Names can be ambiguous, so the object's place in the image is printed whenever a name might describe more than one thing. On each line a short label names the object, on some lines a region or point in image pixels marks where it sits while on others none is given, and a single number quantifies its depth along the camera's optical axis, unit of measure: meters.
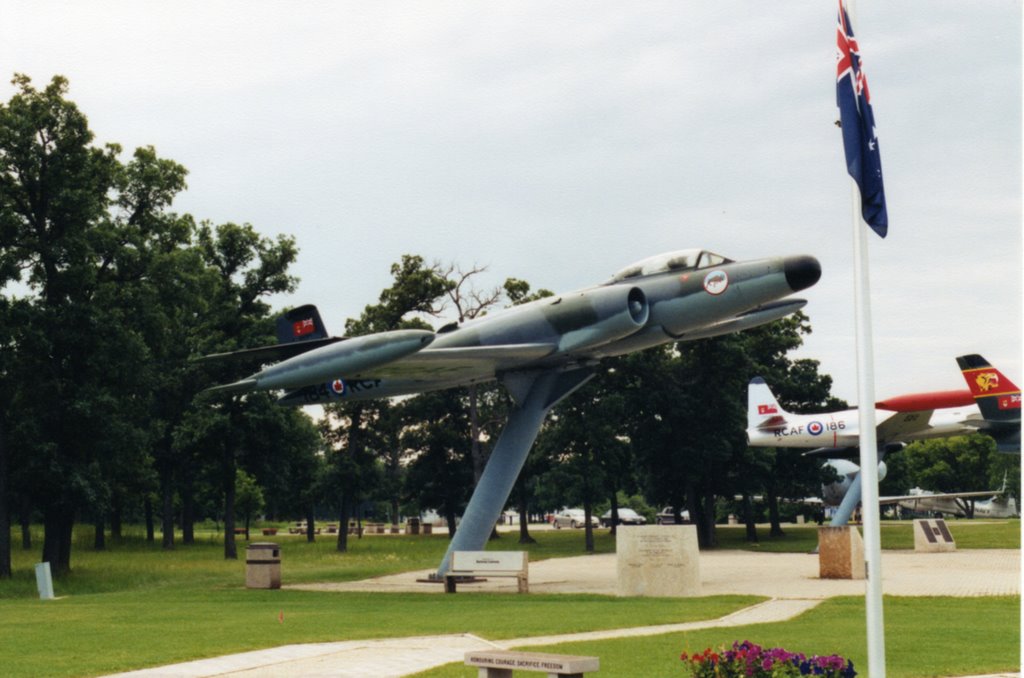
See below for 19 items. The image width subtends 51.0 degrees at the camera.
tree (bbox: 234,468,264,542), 72.62
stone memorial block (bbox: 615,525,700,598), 21.75
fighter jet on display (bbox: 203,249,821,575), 22.36
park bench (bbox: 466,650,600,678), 8.09
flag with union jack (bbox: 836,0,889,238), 9.40
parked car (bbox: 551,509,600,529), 87.94
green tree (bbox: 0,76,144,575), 32.28
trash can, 26.02
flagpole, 8.45
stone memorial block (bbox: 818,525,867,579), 26.39
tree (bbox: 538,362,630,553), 47.03
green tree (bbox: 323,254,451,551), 48.53
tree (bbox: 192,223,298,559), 45.81
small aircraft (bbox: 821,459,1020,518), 87.44
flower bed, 7.84
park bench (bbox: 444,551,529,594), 23.84
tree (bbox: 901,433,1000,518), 97.69
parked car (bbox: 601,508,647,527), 79.31
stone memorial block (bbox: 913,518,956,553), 37.86
